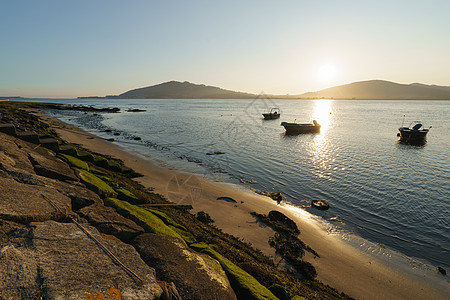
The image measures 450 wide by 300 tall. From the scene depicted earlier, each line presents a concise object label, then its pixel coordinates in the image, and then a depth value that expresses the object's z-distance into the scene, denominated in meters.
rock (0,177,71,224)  4.70
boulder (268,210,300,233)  13.05
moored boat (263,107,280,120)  87.94
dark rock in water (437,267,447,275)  10.41
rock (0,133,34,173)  7.79
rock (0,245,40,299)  3.05
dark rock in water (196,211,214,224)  12.13
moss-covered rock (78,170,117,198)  8.81
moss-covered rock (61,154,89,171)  11.99
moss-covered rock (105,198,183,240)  6.77
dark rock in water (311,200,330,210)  16.17
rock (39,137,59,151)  13.82
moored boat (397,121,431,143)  45.62
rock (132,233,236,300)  4.47
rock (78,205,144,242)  5.68
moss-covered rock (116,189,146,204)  10.26
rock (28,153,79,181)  8.51
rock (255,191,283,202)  17.48
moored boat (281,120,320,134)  55.84
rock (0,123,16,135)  12.50
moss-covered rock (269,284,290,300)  6.14
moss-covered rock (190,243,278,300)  5.15
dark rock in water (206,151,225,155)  31.30
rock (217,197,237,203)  15.96
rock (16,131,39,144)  12.82
